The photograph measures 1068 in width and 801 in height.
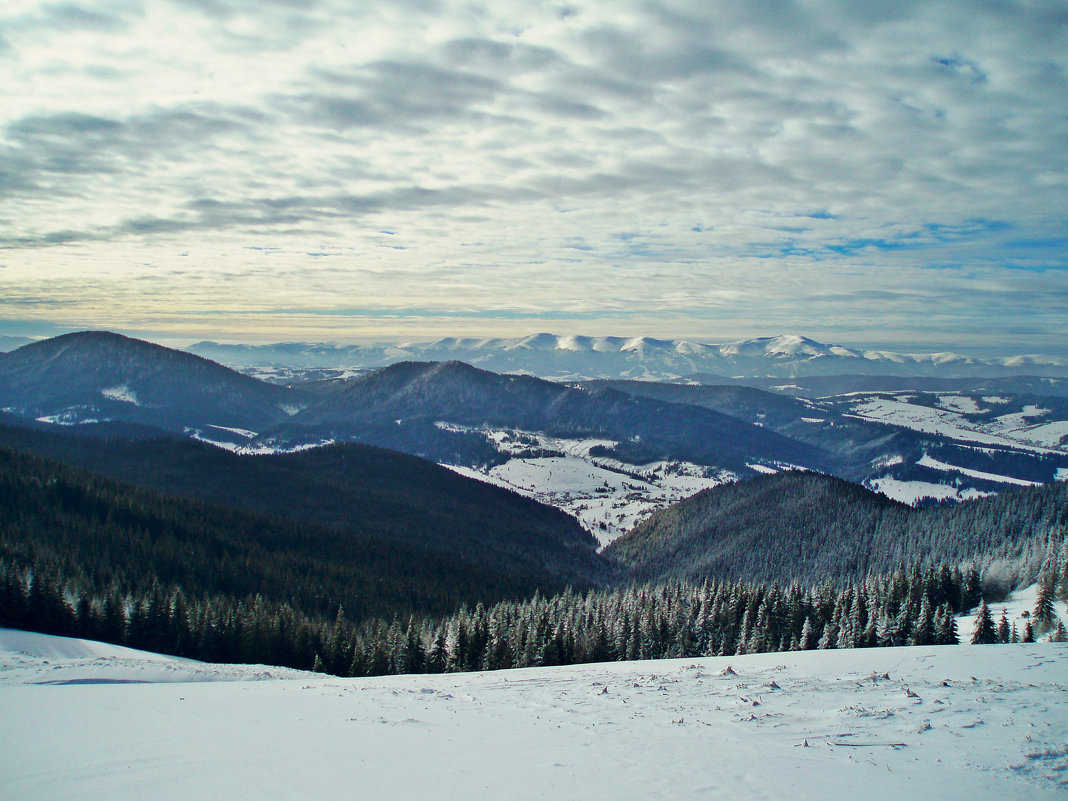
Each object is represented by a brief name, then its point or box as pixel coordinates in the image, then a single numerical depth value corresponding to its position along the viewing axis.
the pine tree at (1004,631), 53.47
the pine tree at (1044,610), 56.26
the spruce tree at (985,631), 53.78
